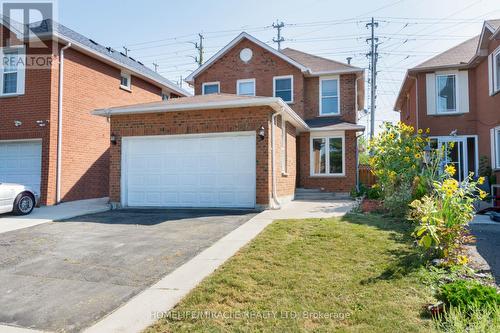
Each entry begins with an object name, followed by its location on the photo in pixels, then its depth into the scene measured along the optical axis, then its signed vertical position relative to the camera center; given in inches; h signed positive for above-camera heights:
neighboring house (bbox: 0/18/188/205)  494.0 +90.7
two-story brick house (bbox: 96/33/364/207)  411.5 +30.6
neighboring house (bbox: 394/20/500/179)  543.8 +126.0
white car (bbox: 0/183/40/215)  388.8 -26.7
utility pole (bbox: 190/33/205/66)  1390.3 +515.6
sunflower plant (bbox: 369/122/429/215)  368.8 +16.4
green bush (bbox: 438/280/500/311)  134.3 -47.3
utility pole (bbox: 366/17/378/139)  1047.6 +353.1
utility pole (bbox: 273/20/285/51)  1286.9 +550.5
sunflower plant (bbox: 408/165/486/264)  189.0 -26.2
